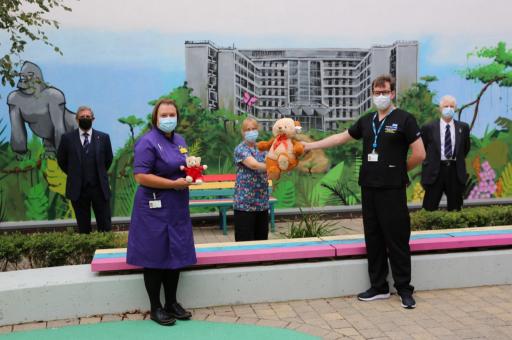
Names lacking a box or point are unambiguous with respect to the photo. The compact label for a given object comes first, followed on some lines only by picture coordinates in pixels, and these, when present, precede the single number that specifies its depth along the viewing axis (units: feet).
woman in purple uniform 13.64
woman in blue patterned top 17.76
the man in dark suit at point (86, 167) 21.06
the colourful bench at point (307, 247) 15.43
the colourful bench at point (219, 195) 29.45
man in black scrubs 14.98
